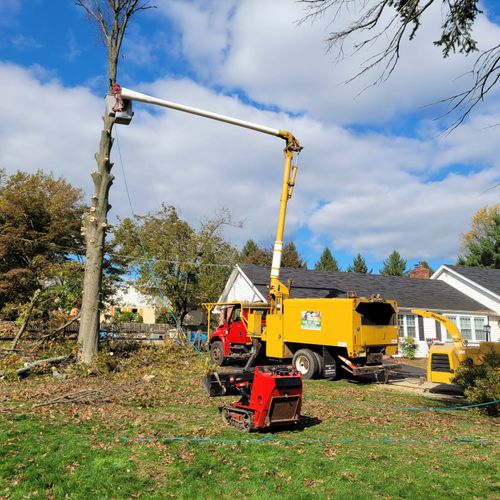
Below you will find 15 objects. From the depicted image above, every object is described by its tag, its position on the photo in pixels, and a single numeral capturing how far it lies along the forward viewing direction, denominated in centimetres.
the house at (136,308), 5269
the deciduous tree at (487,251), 4472
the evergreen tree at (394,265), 5894
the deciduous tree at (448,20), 520
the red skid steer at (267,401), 703
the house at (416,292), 2439
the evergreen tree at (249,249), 5454
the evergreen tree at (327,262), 5778
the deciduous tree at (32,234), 2805
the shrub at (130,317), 4006
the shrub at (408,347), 2324
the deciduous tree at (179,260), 2986
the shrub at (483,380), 946
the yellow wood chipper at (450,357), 1178
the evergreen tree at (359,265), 5869
